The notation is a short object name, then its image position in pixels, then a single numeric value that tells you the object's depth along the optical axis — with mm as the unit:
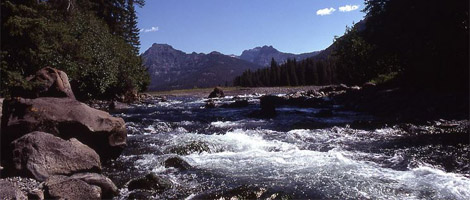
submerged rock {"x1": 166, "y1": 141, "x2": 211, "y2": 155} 11361
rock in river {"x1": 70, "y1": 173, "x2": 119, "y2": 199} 7043
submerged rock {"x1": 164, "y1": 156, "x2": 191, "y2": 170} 9250
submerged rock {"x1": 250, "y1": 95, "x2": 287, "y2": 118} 21031
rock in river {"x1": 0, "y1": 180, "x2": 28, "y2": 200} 6047
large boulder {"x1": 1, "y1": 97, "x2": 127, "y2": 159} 9695
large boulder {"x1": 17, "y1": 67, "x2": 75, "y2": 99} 14734
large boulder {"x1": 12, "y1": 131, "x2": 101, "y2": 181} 7652
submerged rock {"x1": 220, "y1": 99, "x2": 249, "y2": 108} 29223
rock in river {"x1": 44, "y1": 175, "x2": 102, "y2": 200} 6422
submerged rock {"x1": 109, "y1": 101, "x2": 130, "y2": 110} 27675
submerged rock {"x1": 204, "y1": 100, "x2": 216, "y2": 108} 29564
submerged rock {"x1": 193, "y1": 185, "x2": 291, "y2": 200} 6891
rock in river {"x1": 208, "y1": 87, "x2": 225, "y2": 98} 53862
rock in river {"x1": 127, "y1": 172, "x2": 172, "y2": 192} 7430
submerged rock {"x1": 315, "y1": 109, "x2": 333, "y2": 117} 20286
